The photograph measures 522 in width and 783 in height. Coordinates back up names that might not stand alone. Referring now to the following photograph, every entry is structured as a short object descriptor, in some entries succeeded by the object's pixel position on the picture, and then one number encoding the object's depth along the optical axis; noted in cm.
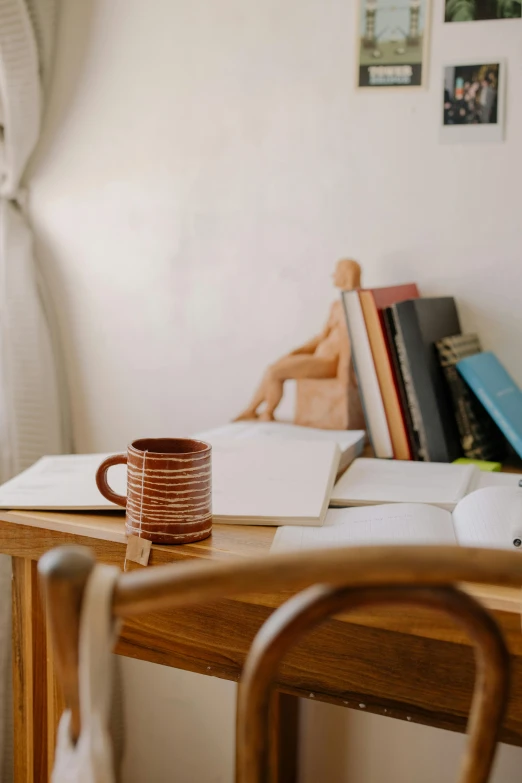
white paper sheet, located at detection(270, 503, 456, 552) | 79
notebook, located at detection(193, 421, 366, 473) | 114
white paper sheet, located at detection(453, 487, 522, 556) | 77
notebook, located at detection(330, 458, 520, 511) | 93
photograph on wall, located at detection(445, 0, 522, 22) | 124
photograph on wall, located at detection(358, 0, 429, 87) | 130
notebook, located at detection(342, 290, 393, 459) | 116
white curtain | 145
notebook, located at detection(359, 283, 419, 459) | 115
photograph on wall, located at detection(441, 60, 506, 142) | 125
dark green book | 115
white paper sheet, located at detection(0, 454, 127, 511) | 89
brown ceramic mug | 78
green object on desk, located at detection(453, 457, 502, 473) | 111
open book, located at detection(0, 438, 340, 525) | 87
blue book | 112
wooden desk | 70
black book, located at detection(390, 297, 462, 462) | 113
